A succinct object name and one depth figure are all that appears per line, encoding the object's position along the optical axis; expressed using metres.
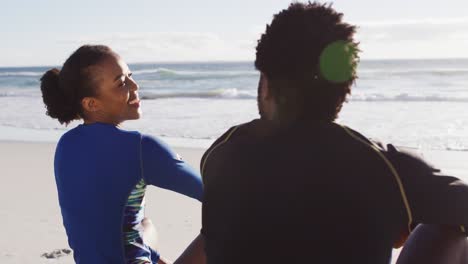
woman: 2.05
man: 1.49
